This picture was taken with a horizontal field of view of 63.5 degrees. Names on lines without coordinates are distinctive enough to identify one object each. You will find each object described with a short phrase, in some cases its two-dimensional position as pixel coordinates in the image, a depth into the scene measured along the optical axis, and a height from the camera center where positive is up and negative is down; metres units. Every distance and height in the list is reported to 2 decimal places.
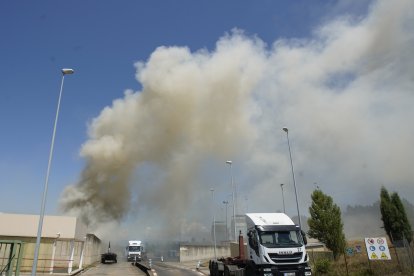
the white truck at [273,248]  14.73 +0.31
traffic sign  15.98 +0.15
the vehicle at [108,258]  45.31 +0.29
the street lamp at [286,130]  28.48 +10.16
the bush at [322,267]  19.25 -0.73
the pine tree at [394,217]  41.38 +4.03
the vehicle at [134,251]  50.56 +1.23
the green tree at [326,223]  30.56 +2.73
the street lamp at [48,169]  16.34 +4.87
